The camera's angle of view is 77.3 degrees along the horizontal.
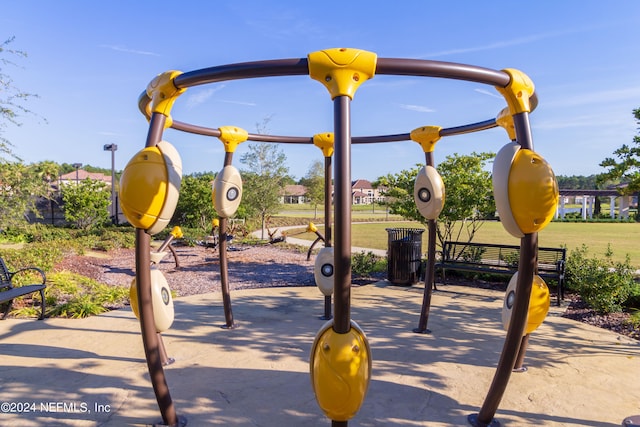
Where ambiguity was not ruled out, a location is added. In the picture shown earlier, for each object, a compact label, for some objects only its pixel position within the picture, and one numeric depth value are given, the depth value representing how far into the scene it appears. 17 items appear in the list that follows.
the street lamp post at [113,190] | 20.88
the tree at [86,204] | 17.55
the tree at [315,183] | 34.07
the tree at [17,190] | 10.36
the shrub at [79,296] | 6.17
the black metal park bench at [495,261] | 7.09
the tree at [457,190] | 9.05
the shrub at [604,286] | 6.18
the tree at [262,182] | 17.34
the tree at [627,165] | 6.73
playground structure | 2.48
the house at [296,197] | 74.79
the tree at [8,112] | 9.20
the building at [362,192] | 78.62
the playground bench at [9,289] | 5.60
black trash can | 8.43
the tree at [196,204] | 17.98
